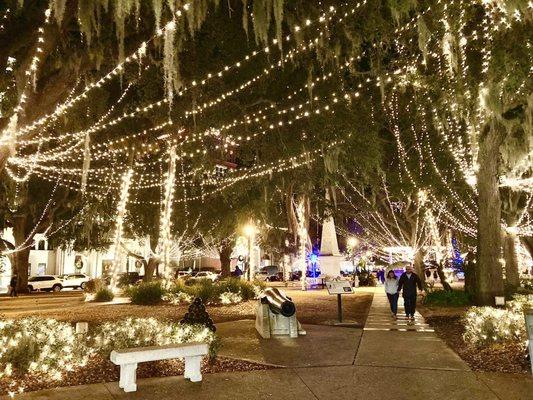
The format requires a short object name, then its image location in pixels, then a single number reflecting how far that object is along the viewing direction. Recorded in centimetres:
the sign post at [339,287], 1193
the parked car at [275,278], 4597
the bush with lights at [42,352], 672
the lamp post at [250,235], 2742
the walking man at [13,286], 2762
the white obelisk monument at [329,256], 2798
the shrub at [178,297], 1827
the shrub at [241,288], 1912
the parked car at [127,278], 3479
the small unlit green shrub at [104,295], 2084
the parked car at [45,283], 3519
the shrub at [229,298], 1805
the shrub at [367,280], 3175
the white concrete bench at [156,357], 619
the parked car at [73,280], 3819
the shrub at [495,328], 832
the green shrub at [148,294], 1839
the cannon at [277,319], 999
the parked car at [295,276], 4586
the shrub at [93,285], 2367
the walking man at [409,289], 1328
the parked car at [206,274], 4318
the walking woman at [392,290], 1420
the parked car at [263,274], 4549
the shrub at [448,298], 1602
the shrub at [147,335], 753
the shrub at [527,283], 2045
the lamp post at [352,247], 4298
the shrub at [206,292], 1819
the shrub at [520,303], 1036
